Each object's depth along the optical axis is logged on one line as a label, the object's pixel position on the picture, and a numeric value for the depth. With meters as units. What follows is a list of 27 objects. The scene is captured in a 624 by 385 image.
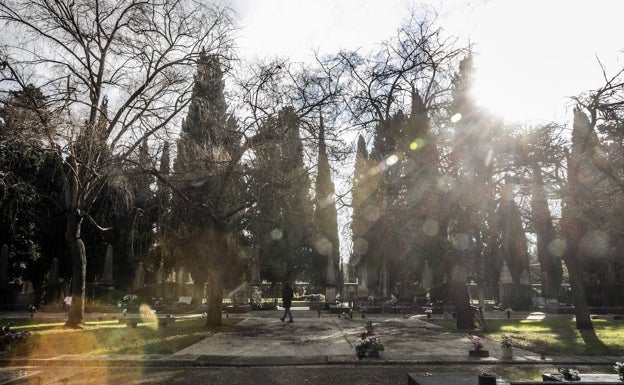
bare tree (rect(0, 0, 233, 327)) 14.62
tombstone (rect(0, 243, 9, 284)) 31.22
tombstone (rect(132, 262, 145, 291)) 36.31
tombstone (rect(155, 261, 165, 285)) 39.88
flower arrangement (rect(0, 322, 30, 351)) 10.81
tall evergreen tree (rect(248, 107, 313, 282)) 16.25
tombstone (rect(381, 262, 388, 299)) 39.59
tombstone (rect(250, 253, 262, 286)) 34.47
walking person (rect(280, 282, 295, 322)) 22.14
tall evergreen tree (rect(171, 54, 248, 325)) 16.17
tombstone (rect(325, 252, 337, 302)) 34.06
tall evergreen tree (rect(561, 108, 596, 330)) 17.88
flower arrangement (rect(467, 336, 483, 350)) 11.16
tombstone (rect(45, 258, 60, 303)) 32.53
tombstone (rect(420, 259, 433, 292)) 43.40
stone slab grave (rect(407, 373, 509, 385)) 5.34
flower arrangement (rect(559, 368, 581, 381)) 5.70
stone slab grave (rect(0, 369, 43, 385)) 6.90
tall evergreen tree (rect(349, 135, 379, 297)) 21.31
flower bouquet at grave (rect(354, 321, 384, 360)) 10.74
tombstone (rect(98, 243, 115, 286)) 32.16
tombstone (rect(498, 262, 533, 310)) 32.59
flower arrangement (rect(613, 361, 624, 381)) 5.63
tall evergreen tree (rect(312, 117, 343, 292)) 17.08
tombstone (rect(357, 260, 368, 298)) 37.03
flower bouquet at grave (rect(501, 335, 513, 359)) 10.77
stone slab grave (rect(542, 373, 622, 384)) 5.37
